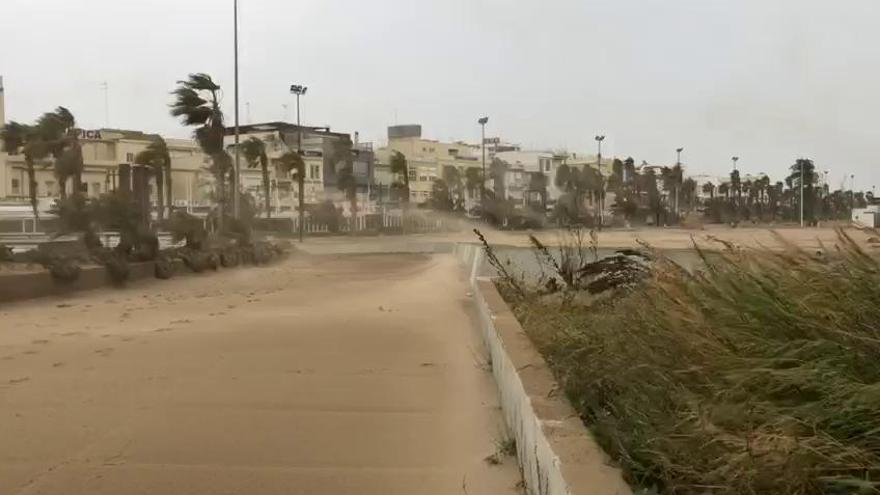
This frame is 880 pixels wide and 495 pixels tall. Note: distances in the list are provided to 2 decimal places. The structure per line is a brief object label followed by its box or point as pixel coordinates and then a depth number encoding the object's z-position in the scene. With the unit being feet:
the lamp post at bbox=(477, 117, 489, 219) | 214.38
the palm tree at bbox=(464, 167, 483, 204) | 261.05
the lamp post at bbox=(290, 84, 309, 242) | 166.91
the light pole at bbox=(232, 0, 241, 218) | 112.28
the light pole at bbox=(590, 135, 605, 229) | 282.03
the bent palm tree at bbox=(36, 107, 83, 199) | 91.20
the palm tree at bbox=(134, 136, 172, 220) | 122.62
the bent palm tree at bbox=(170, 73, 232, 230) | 104.47
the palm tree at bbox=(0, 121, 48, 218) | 96.84
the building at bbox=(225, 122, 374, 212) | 220.02
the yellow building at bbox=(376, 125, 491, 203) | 303.27
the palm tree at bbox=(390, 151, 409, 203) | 237.39
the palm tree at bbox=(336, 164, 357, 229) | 224.47
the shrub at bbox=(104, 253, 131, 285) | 62.28
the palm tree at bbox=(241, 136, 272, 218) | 159.63
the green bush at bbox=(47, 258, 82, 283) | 55.21
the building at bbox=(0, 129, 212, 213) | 148.25
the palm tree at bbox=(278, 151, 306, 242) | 169.07
